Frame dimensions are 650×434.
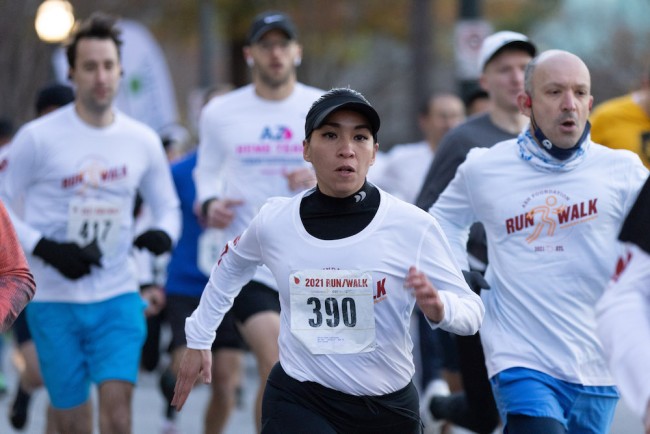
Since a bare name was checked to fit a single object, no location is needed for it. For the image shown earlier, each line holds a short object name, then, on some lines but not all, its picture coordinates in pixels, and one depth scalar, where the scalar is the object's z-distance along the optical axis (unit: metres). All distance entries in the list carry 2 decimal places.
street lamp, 40.72
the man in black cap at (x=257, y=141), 17.14
